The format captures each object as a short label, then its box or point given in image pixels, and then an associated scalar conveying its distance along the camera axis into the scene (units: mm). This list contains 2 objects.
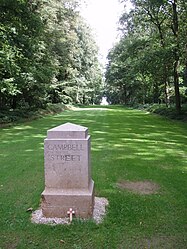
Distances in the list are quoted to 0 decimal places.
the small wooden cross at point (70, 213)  4239
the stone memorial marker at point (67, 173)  4316
